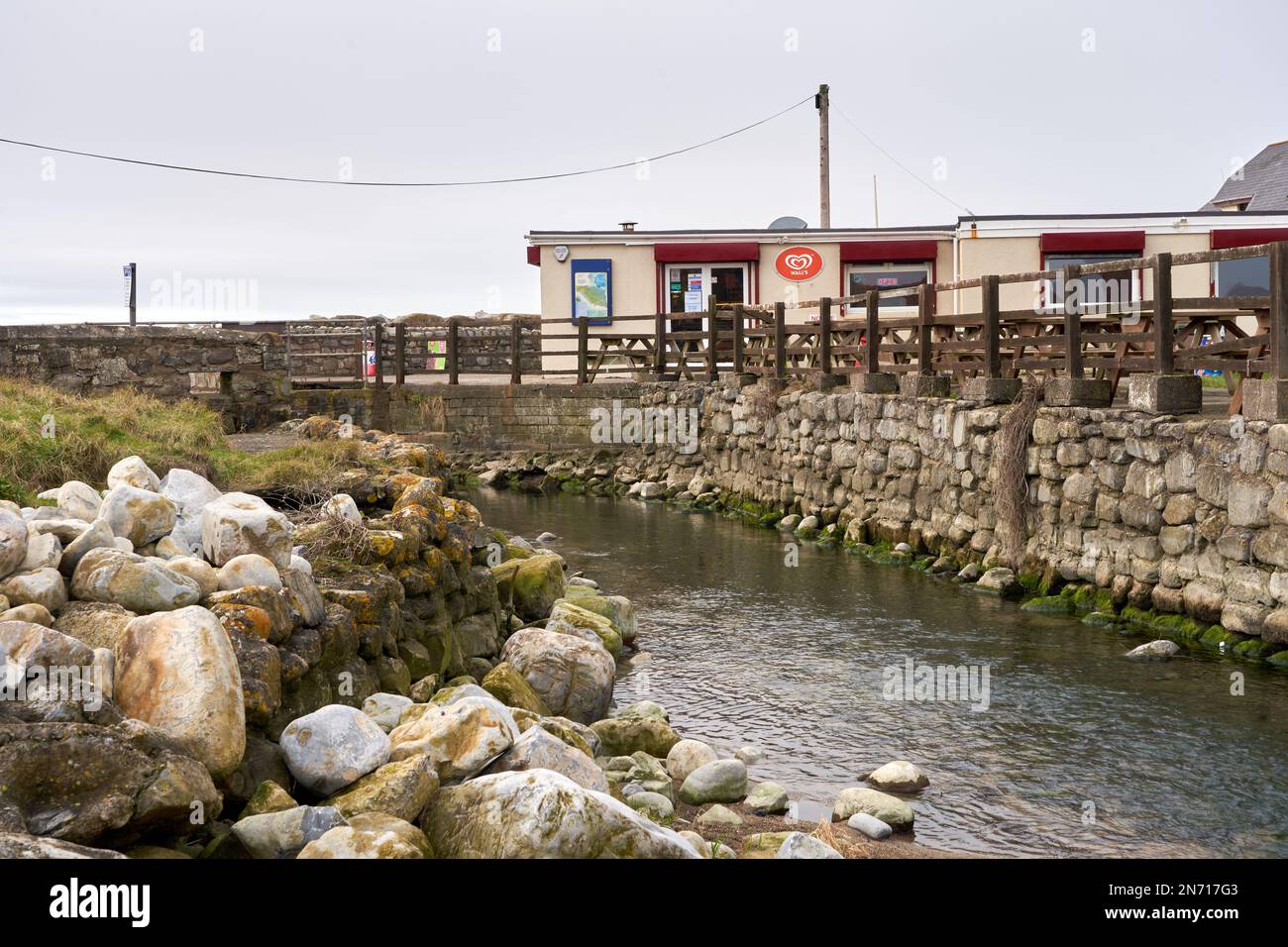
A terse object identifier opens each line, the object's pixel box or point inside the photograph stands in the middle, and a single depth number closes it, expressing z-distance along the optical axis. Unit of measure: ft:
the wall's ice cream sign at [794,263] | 76.74
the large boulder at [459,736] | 15.76
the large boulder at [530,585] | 31.35
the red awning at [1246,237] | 69.05
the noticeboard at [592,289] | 77.56
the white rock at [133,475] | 22.39
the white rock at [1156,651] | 27.32
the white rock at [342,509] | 23.30
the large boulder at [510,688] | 21.90
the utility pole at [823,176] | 93.66
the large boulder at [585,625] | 28.25
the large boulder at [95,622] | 14.51
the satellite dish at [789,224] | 78.64
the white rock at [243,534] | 18.34
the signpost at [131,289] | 120.93
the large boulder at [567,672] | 24.17
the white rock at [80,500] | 19.86
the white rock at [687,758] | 20.81
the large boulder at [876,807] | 18.38
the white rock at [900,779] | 19.99
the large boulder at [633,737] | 21.80
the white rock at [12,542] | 15.15
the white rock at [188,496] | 20.18
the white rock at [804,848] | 15.49
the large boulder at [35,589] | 14.92
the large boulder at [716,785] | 19.70
